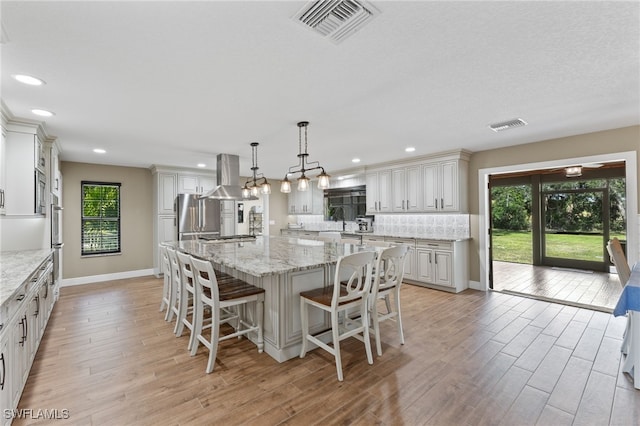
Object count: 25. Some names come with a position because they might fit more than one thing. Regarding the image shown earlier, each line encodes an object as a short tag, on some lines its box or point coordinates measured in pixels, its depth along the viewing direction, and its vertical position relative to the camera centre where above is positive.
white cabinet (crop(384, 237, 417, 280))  5.42 -0.86
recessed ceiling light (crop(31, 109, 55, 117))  3.01 +1.11
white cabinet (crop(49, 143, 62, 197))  4.09 +0.73
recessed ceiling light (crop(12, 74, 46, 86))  2.27 +1.10
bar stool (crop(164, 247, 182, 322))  3.36 -0.78
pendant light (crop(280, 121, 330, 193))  3.52 +0.44
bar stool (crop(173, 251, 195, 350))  2.84 -0.80
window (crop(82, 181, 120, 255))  5.93 +0.00
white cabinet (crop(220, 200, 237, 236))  7.03 -0.03
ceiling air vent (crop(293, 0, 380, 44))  1.52 +1.09
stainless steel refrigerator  6.41 +0.00
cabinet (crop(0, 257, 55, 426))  1.71 -0.84
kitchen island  2.58 -0.65
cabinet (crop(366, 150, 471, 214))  5.11 +0.56
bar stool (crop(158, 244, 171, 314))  3.74 -0.85
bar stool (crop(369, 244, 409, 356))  2.66 -0.66
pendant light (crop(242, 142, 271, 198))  4.37 +0.43
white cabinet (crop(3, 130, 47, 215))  3.20 +0.50
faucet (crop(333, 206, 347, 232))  7.42 -0.15
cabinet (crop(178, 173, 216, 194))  6.57 +0.78
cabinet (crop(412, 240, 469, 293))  4.89 -0.86
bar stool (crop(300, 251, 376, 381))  2.33 -0.74
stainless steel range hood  4.91 +0.70
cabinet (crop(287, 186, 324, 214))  7.96 +0.41
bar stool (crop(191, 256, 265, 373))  2.51 -0.76
